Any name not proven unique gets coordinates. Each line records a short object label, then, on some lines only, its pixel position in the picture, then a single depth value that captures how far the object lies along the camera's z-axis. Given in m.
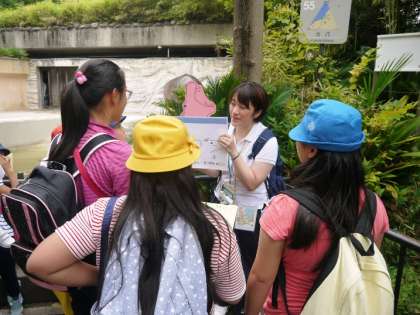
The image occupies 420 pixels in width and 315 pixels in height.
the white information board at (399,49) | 3.31
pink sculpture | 2.41
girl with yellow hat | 0.98
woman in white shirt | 2.12
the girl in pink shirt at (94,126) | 1.44
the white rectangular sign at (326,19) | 3.69
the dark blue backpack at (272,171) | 2.15
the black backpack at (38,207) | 1.24
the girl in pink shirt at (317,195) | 1.18
